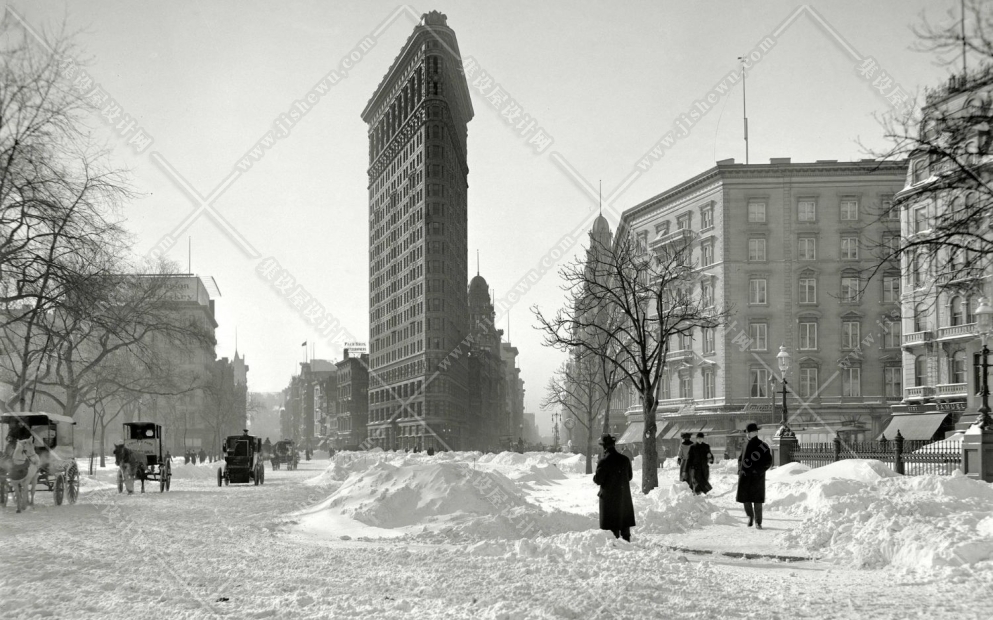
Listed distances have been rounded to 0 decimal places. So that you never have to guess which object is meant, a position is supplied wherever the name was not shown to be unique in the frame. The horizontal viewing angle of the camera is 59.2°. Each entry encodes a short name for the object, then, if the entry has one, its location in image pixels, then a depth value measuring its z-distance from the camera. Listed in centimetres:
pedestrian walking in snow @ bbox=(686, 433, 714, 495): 2147
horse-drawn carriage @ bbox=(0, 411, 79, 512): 2011
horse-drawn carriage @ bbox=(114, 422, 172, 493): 2955
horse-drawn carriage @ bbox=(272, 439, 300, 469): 6212
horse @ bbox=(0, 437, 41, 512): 1993
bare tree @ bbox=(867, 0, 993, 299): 1268
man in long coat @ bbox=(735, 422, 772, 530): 1633
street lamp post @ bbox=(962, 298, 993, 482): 2636
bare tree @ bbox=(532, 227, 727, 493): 2570
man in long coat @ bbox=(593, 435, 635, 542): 1380
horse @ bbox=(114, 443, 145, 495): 2934
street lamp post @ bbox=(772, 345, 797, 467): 3316
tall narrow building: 11633
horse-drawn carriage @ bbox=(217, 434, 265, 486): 3612
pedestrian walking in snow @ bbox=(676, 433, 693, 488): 2225
